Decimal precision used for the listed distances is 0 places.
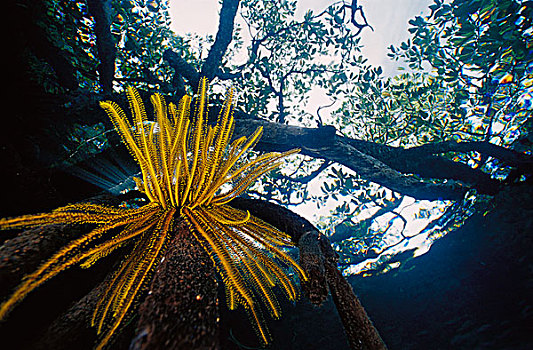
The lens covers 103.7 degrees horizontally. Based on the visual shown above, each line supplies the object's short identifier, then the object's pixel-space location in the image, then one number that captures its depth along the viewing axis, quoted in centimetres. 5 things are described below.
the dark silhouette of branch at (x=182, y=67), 350
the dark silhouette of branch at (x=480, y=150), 340
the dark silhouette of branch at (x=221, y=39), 366
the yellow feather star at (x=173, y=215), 111
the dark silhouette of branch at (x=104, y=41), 310
